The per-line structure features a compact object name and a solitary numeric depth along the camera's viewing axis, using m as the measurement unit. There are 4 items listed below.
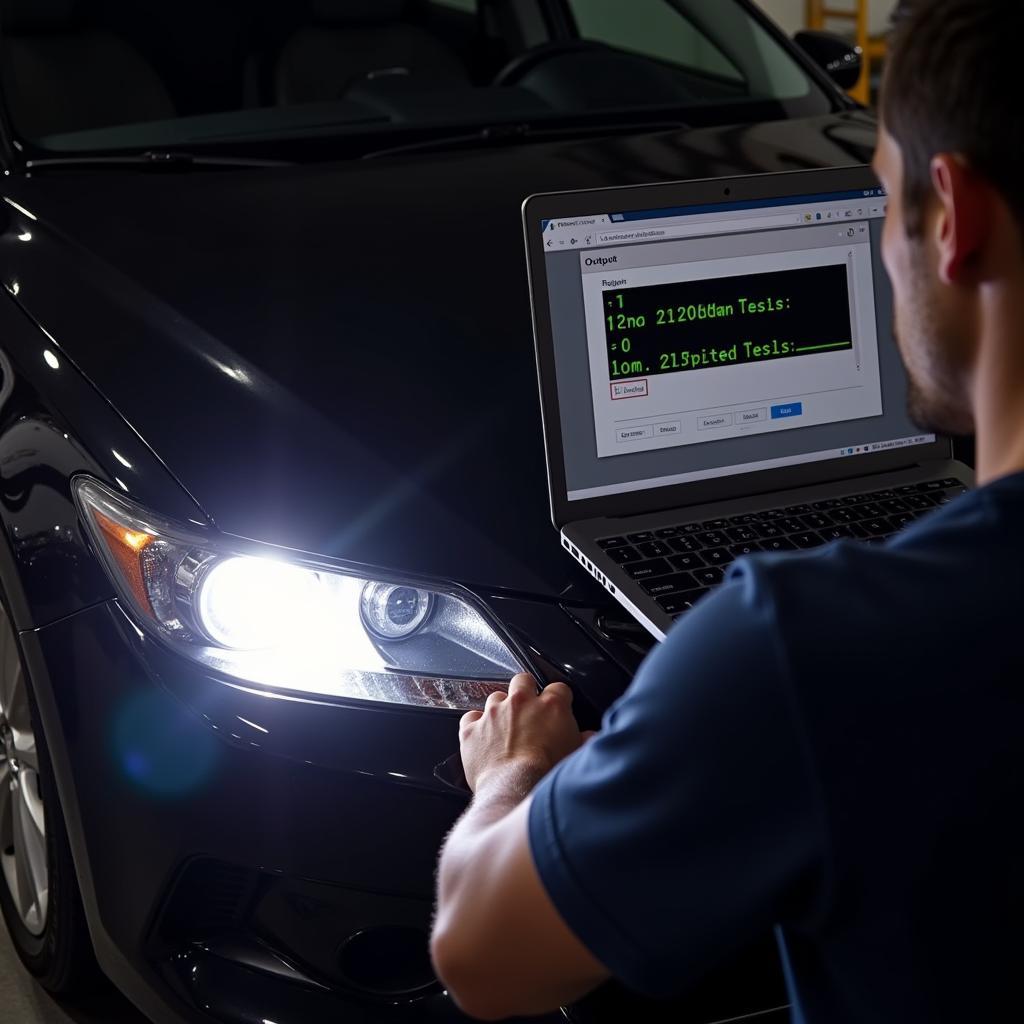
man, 0.70
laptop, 1.52
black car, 1.36
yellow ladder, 8.38
